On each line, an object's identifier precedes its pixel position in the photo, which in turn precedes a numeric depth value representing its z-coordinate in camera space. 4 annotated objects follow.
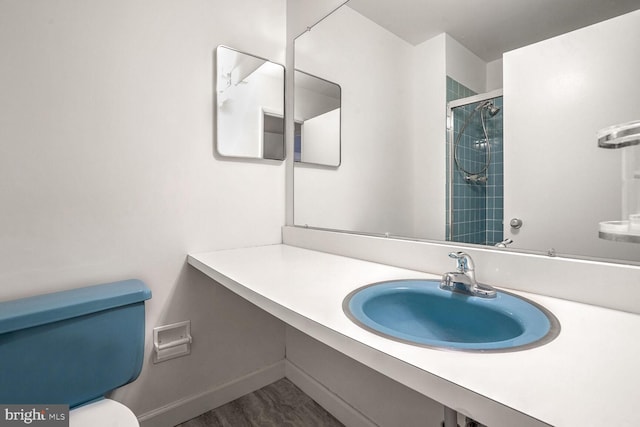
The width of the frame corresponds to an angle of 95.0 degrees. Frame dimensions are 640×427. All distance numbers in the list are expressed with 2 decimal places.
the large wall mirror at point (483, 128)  0.77
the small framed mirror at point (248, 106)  1.49
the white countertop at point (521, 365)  0.40
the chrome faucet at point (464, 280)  0.87
